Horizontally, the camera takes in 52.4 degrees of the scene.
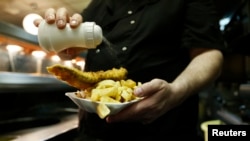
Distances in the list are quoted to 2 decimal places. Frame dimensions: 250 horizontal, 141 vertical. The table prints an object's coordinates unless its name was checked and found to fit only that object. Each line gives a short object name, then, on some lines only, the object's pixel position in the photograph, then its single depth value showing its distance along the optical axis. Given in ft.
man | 2.91
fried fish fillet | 2.11
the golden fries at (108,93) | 1.95
